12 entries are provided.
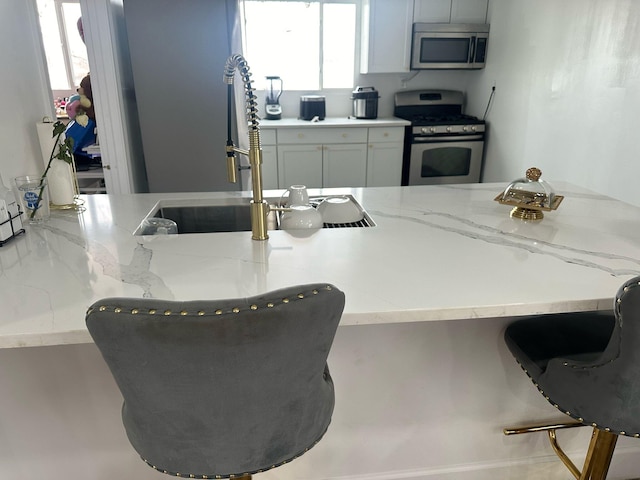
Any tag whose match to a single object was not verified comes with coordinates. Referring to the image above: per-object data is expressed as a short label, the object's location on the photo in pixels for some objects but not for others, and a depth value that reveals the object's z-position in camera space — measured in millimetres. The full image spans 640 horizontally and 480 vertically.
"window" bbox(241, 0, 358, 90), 4371
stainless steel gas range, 4125
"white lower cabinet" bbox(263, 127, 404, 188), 4125
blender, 4320
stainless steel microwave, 4082
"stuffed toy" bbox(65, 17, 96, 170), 2966
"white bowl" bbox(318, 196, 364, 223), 1618
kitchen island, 1055
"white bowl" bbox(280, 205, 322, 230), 1503
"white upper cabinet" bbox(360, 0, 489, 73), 4090
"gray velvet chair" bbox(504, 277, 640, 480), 964
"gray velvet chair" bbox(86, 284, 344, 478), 717
